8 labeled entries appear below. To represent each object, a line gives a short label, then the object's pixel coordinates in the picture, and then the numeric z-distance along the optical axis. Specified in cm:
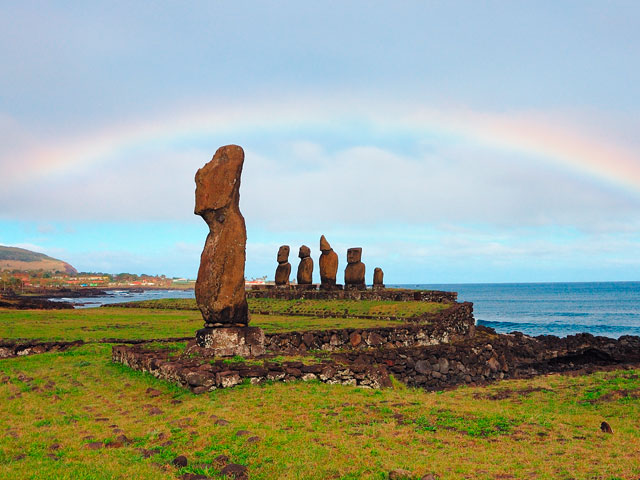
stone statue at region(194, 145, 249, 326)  1523
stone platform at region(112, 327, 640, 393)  1322
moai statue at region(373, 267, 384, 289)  4694
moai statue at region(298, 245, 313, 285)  4456
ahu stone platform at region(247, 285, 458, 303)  3856
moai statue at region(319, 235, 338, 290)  4131
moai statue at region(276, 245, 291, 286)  4538
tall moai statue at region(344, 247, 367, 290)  4112
